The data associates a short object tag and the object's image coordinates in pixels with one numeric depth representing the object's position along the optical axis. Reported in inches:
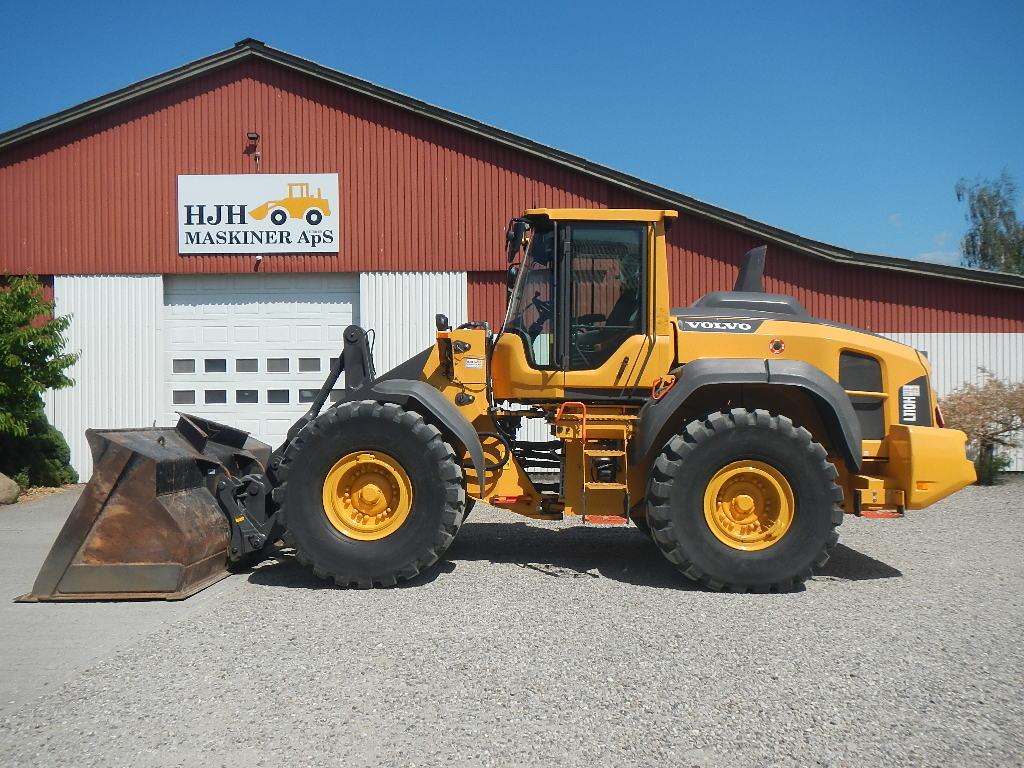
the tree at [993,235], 1598.2
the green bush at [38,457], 496.1
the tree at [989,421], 498.0
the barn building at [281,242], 526.3
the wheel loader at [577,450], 241.6
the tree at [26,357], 460.4
